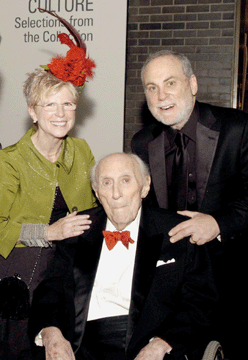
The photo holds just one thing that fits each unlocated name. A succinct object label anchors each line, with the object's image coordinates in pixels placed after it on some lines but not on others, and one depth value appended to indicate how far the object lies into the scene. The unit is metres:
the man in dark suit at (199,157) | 2.38
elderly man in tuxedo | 1.91
